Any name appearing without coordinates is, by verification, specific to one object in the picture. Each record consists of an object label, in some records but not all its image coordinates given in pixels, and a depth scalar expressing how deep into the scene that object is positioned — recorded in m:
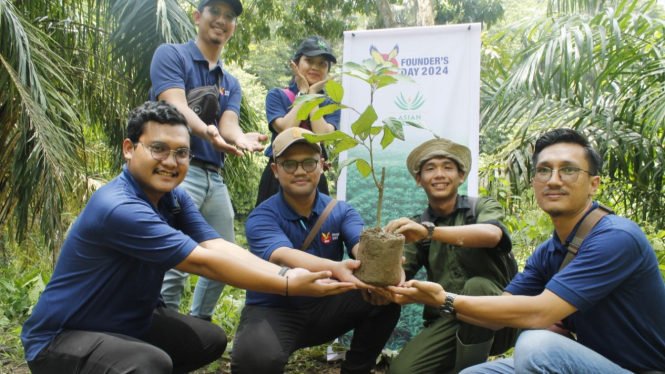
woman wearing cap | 3.48
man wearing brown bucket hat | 2.77
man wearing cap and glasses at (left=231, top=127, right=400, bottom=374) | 2.71
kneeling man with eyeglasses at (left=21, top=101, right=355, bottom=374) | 2.19
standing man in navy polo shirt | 3.08
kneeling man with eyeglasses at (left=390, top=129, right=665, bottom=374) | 2.09
